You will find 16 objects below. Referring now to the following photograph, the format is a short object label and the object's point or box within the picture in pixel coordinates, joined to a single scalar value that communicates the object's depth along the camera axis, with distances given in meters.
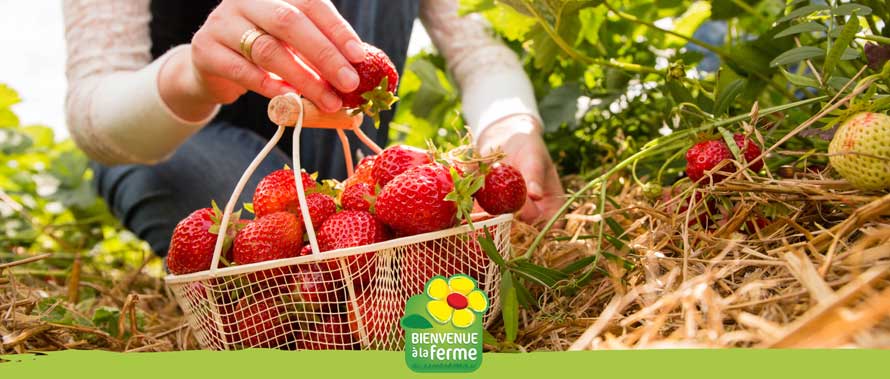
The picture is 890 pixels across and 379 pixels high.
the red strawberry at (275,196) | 0.66
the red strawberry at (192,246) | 0.63
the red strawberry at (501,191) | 0.68
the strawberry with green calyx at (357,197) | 0.66
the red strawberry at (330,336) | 0.59
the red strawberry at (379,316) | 0.59
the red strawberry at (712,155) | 0.65
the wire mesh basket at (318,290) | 0.58
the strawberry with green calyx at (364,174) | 0.72
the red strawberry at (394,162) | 0.68
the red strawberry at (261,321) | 0.60
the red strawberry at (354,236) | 0.59
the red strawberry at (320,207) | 0.65
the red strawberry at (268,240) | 0.60
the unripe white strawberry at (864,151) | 0.52
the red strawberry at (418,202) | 0.60
